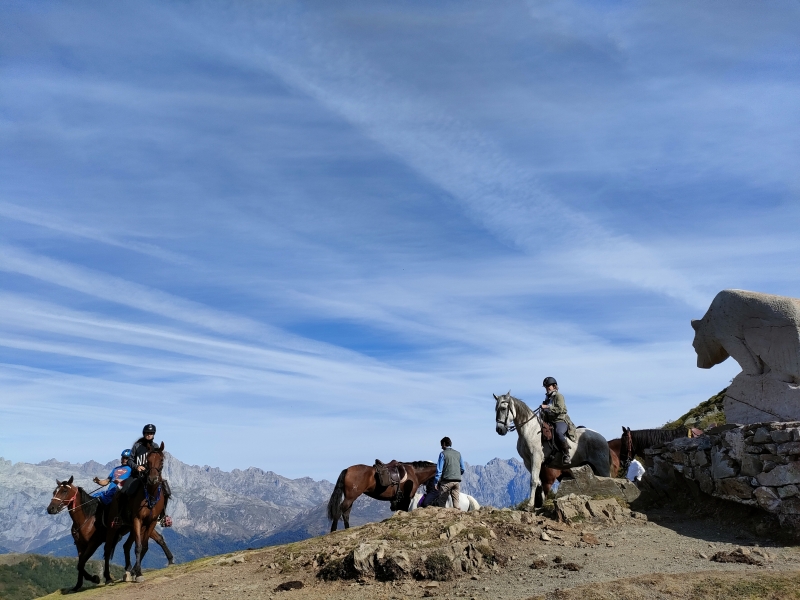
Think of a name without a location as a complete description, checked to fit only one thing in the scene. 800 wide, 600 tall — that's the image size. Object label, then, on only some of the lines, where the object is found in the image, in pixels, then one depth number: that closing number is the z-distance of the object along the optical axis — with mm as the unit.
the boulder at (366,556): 13258
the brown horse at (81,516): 18922
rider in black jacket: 16922
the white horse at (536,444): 18391
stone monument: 15188
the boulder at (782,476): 13578
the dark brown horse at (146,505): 16672
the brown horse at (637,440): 23828
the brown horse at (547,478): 20188
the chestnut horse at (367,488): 22578
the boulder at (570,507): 15320
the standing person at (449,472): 20719
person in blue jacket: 18703
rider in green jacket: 18672
